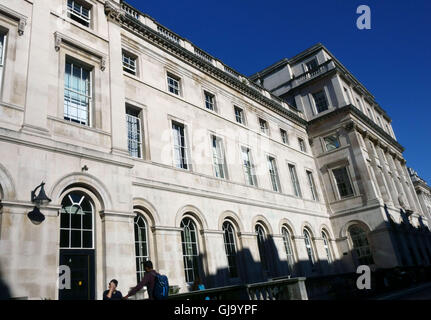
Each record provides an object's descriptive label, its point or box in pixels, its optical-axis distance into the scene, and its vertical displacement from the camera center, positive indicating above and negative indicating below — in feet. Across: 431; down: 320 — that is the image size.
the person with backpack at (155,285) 22.93 +0.92
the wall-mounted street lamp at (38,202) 28.40 +9.31
